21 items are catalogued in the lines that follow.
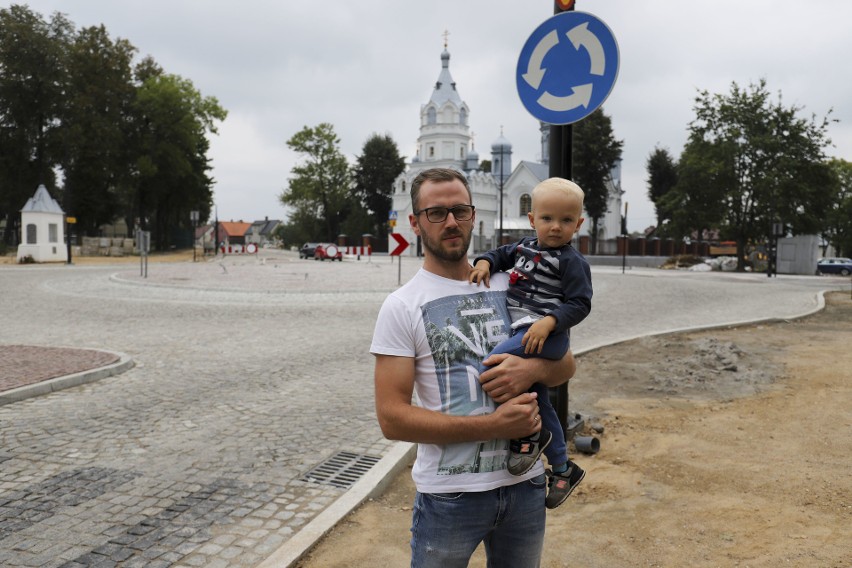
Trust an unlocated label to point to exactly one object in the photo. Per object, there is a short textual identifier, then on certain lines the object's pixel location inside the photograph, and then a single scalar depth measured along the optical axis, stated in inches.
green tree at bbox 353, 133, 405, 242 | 3267.7
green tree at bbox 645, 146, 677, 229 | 3161.9
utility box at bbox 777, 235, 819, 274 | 1660.9
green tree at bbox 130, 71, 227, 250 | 2126.0
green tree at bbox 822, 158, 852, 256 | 2645.7
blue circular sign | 169.9
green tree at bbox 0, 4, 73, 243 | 1872.5
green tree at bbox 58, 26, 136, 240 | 1913.1
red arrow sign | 876.0
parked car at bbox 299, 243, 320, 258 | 2407.7
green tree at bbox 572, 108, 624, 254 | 2442.2
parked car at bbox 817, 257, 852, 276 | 1765.5
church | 3112.7
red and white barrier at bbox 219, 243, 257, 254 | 1739.9
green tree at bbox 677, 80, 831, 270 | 1696.6
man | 79.7
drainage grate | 191.2
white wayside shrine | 1576.0
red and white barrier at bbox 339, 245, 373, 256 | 2082.2
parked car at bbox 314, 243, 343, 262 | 1996.8
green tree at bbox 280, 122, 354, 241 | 3174.2
